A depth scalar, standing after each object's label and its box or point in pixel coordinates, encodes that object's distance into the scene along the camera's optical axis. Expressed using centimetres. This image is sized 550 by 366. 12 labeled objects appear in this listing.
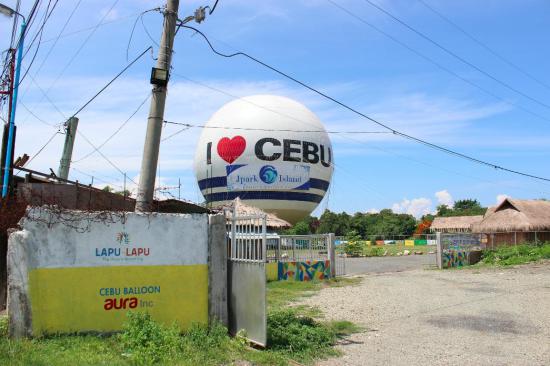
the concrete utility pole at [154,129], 965
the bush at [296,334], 820
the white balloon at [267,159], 3288
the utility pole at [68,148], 1814
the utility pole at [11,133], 1254
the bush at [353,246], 3728
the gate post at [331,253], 2011
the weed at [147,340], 696
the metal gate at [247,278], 805
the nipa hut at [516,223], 3091
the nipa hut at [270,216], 2498
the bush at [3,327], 775
